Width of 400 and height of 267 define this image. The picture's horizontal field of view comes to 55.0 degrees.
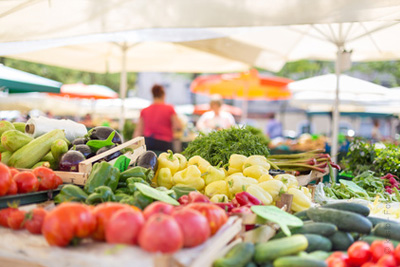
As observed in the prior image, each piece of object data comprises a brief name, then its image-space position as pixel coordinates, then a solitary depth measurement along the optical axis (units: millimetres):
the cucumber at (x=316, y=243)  2164
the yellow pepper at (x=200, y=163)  3355
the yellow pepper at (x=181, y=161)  3451
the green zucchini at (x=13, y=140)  3219
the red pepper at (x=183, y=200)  2512
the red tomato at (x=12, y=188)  2322
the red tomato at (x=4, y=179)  2234
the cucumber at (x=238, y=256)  1846
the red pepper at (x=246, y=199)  2623
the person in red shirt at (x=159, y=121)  6383
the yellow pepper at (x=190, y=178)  3150
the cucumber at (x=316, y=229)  2258
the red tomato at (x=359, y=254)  2012
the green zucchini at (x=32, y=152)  3135
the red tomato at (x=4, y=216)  2105
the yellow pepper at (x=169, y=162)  3334
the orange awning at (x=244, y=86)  11566
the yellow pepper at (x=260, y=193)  2859
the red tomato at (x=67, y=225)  1713
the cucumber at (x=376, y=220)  2520
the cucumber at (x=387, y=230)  2301
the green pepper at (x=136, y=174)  2883
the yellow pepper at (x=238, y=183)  3033
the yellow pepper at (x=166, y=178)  3236
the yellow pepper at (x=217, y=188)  3080
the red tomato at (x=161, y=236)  1617
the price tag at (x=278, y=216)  2171
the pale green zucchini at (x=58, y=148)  3162
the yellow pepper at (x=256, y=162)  3459
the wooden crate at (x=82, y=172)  2879
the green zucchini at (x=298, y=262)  1829
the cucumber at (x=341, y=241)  2242
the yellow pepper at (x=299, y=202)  2934
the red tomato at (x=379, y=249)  1981
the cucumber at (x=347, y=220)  2299
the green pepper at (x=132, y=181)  2621
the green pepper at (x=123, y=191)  2700
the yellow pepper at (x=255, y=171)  3301
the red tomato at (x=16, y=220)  2049
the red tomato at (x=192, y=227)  1753
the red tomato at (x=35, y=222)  1991
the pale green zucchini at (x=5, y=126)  3435
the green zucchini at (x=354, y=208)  2498
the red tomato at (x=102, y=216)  1803
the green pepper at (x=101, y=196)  2324
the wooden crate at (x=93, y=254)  1621
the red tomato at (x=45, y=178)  2589
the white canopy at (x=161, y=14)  3146
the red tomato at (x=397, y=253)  1944
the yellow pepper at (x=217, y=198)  2712
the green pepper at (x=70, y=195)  2486
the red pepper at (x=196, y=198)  2420
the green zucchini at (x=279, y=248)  1973
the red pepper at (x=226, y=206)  2395
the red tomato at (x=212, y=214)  1954
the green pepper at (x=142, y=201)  2312
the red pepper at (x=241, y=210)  2320
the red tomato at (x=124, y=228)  1689
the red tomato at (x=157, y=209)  1888
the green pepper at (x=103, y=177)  2662
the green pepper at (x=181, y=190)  2777
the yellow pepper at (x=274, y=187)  2982
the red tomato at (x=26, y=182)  2431
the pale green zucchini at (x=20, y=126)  3754
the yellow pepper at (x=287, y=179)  3210
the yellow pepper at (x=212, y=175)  3241
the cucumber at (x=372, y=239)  2219
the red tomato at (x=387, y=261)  1887
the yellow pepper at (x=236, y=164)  3537
